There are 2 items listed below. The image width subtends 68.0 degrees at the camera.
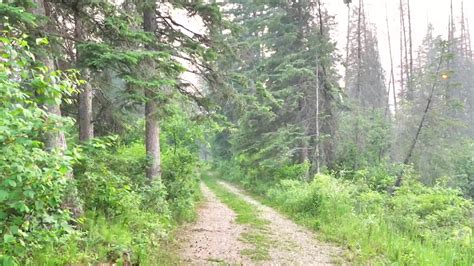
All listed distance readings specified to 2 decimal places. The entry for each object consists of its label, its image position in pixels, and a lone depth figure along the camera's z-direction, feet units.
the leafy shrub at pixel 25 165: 9.12
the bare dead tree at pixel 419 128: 54.77
